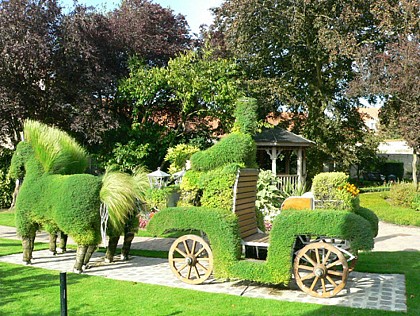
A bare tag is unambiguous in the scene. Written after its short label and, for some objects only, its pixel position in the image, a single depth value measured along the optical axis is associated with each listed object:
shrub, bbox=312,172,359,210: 7.65
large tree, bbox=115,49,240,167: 16.75
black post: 3.38
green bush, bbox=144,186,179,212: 13.80
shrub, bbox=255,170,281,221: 12.31
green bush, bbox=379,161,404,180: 34.09
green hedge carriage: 5.86
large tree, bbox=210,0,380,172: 19.72
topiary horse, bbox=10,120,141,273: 7.12
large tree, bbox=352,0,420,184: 16.30
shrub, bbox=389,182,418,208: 18.16
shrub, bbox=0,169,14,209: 18.81
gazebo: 19.67
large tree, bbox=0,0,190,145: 14.59
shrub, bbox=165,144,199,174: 14.22
